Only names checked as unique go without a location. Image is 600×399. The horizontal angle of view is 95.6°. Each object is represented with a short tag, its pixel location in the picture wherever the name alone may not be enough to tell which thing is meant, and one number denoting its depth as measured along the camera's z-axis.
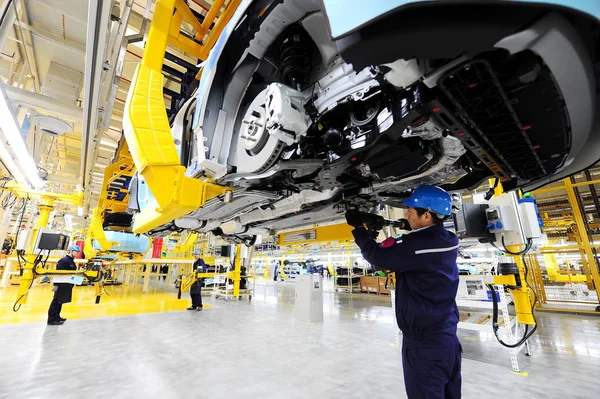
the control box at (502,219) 3.46
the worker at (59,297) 5.49
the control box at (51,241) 5.95
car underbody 0.85
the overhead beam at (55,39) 4.09
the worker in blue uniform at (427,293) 1.47
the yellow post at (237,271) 9.93
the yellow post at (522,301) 3.83
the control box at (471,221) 3.43
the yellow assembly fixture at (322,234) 3.98
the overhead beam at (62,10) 3.73
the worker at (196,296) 7.66
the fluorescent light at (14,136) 3.07
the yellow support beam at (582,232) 6.96
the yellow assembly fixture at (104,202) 5.76
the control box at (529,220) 3.47
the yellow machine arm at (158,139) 1.99
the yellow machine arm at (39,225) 5.93
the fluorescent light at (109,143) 8.14
